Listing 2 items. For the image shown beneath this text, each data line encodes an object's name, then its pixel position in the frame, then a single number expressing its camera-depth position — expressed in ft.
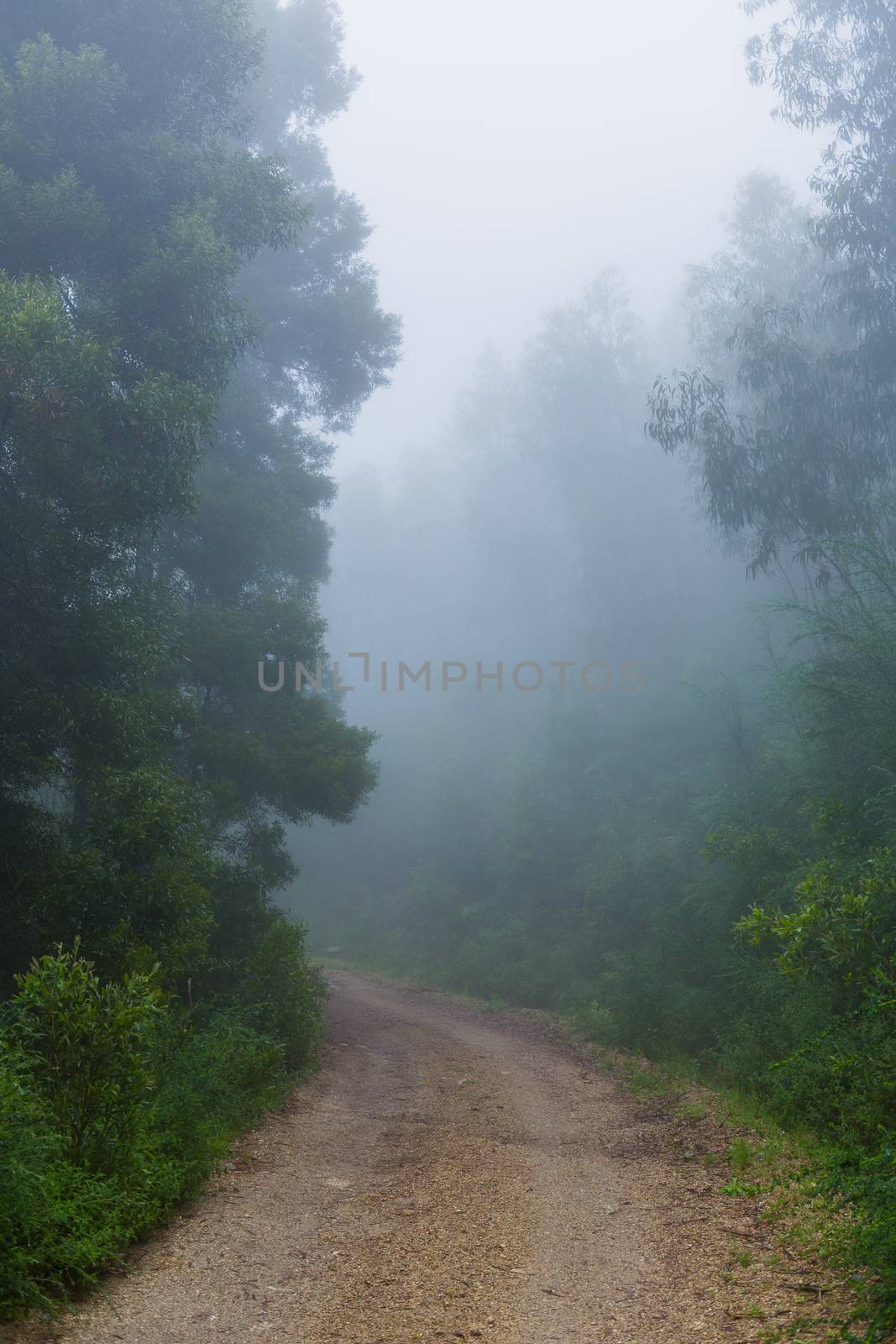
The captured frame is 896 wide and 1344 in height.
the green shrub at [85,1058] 15.67
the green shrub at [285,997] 33.58
